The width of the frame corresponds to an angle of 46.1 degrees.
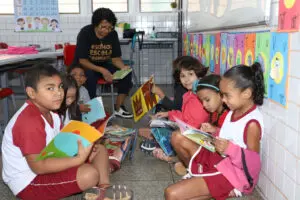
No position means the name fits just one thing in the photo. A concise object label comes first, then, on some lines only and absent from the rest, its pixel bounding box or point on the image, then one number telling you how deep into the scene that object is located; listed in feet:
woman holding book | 11.45
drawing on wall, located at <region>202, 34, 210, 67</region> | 9.23
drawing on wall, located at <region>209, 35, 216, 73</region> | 8.60
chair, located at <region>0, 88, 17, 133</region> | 8.51
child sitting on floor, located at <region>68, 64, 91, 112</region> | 9.57
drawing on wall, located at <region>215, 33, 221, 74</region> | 7.97
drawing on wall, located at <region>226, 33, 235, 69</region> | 6.81
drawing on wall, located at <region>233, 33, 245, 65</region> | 6.19
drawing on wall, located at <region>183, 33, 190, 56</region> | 13.32
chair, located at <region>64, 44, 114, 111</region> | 12.54
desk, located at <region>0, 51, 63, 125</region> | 8.32
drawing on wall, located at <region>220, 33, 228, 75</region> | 7.38
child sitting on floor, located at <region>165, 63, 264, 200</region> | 5.07
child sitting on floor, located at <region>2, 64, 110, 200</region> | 4.91
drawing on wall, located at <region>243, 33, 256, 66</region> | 5.66
